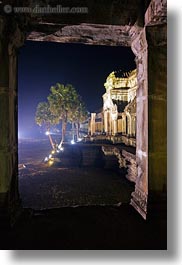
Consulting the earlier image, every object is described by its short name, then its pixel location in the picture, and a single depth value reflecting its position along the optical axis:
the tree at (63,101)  25.09
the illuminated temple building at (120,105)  20.13
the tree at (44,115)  26.92
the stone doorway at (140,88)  2.79
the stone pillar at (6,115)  2.76
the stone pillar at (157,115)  3.08
